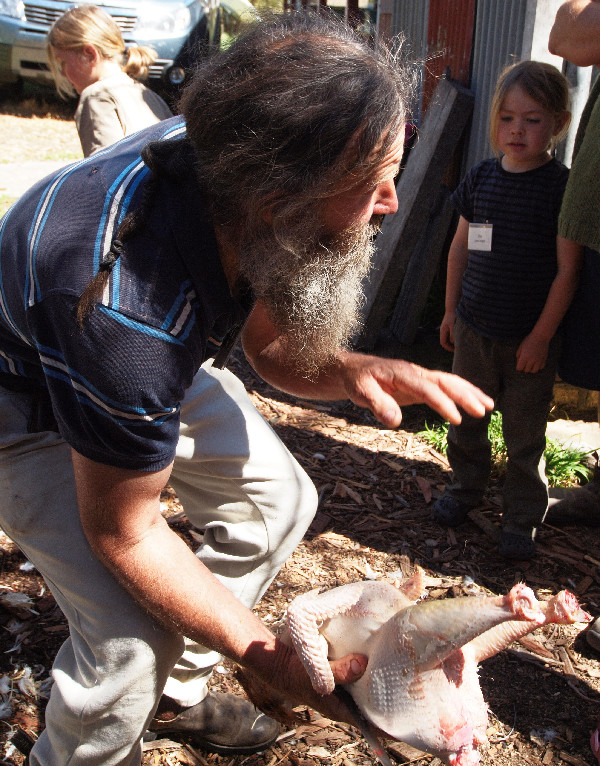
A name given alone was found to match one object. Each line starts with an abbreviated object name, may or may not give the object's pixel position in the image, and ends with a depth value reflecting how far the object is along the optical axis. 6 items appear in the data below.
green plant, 3.73
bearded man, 1.53
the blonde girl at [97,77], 4.39
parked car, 10.64
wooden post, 4.76
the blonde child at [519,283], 3.07
